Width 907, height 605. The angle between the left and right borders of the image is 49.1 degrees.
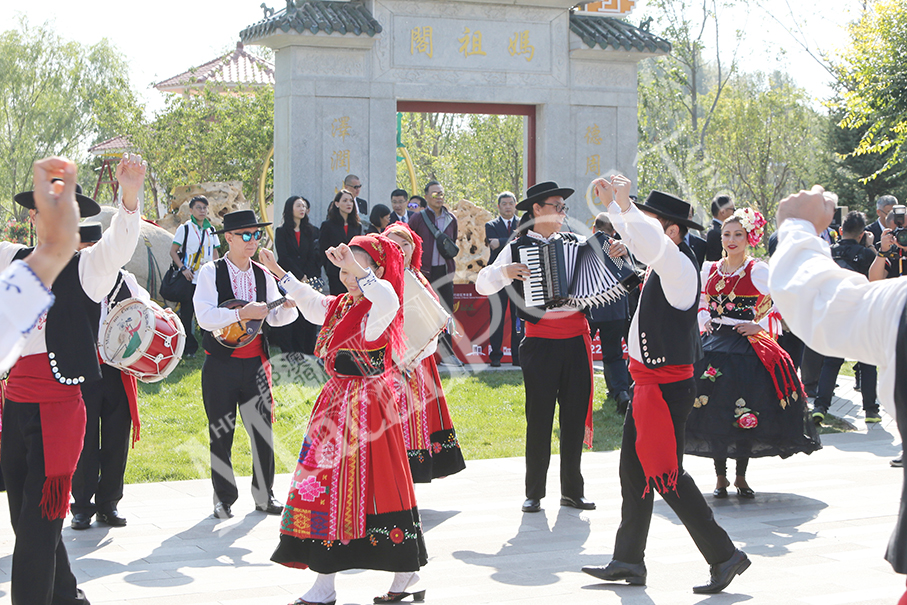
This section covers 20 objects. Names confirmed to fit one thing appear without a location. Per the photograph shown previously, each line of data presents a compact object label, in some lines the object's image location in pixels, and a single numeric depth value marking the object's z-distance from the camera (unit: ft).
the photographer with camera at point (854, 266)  29.89
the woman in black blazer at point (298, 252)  35.42
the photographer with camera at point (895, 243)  28.96
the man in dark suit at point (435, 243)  35.55
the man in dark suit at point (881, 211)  36.50
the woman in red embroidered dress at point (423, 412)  19.12
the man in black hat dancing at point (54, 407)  12.78
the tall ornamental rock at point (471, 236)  40.68
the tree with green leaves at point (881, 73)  55.83
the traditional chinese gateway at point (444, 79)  40.70
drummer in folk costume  18.88
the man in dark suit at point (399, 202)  37.14
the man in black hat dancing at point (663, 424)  14.99
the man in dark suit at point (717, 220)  27.45
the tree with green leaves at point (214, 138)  91.22
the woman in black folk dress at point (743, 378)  20.45
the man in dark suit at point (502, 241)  36.47
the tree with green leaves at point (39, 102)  139.44
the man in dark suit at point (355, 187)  36.73
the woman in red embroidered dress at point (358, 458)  13.73
